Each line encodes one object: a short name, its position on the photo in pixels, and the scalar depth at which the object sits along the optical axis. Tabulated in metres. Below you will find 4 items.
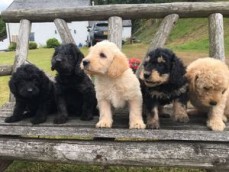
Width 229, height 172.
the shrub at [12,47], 19.60
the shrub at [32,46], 18.31
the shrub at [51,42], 17.64
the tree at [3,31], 28.54
